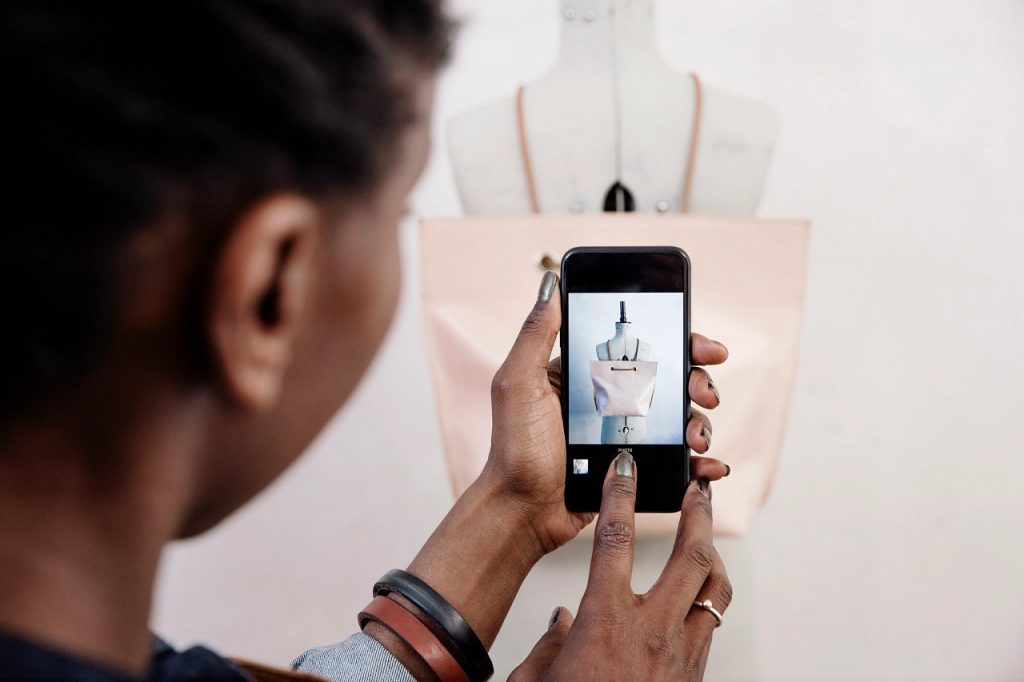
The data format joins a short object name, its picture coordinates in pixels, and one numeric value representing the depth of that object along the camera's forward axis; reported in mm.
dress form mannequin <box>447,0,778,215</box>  765
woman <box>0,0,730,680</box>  237
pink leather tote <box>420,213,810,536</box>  738
